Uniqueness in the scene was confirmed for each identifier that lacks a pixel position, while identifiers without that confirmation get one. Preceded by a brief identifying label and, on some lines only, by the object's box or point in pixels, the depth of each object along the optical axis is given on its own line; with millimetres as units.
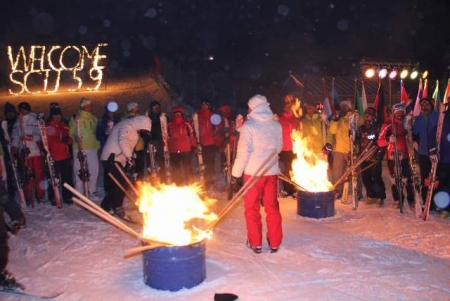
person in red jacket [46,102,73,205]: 9242
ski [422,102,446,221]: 7676
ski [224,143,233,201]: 9467
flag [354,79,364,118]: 12094
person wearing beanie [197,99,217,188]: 10375
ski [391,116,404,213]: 8234
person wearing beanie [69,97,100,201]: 9492
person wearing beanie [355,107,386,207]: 8695
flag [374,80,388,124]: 12844
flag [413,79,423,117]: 11396
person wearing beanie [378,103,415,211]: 8297
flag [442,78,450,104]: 9564
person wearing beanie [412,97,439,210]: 8203
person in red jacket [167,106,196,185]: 9742
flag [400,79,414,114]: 12258
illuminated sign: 27784
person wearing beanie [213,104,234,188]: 10242
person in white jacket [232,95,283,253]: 6086
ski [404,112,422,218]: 8117
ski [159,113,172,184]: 9461
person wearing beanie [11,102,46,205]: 9141
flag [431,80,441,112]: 11588
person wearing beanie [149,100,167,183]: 10141
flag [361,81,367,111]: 12622
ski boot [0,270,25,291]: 5250
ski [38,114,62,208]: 9048
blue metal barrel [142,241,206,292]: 4926
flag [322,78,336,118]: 10875
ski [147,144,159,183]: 9156
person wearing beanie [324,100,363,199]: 9000
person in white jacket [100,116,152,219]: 7691
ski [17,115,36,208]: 9156
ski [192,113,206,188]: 9906
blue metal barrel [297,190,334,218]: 7910
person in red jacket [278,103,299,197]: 9359
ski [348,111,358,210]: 8562
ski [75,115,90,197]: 9406
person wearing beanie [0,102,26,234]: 7385
